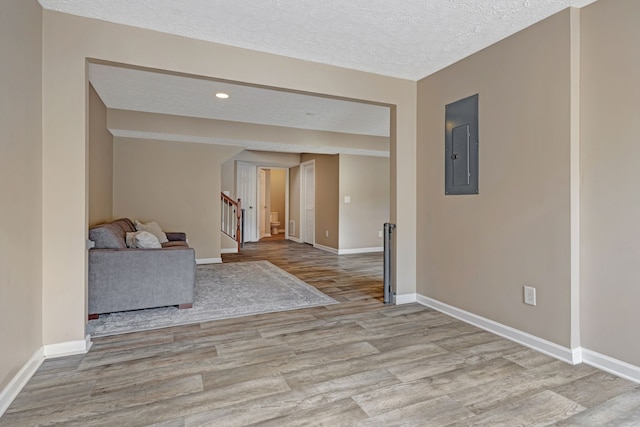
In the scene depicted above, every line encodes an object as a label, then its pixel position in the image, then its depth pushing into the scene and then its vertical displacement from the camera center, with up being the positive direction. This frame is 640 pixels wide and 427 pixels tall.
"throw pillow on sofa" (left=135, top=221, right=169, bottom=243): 4.72 -0.25
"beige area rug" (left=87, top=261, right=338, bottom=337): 2.98 -0.96
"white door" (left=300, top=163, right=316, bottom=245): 8.35 +0.25
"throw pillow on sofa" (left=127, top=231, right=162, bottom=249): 3.40 -0.30
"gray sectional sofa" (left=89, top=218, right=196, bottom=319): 3.04 -0.60
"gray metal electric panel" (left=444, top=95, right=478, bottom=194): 2.91 +0.60
